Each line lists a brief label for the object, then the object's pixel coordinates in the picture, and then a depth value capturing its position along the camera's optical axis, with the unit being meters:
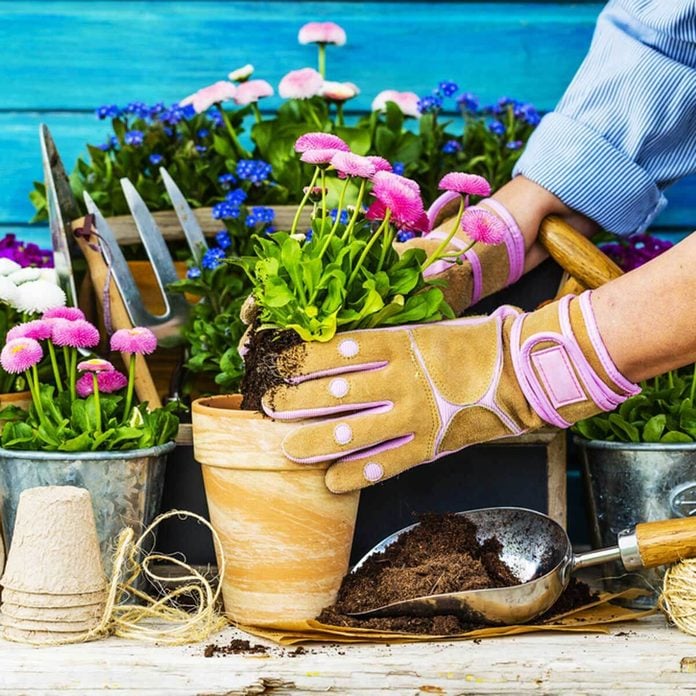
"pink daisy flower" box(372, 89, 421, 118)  1.70
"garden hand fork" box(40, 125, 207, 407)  1.49
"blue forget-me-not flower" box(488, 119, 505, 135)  1.69
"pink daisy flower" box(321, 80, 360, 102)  1.66
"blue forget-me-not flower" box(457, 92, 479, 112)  1.71
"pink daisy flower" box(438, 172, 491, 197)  1.29
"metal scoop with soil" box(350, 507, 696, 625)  1.28
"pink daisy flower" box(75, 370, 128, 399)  1.39
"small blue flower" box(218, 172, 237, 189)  1.63
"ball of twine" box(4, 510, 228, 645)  1.28
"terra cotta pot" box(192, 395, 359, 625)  1.27
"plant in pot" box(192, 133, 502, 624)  1.27
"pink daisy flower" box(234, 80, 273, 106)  1.65
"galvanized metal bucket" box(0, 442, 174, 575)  1.33
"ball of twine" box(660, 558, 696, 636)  1.29
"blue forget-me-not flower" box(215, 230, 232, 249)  1.57
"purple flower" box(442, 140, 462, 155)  1.66
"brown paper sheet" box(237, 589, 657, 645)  1.26
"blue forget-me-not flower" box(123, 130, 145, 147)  1.65
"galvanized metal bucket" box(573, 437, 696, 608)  1.36
